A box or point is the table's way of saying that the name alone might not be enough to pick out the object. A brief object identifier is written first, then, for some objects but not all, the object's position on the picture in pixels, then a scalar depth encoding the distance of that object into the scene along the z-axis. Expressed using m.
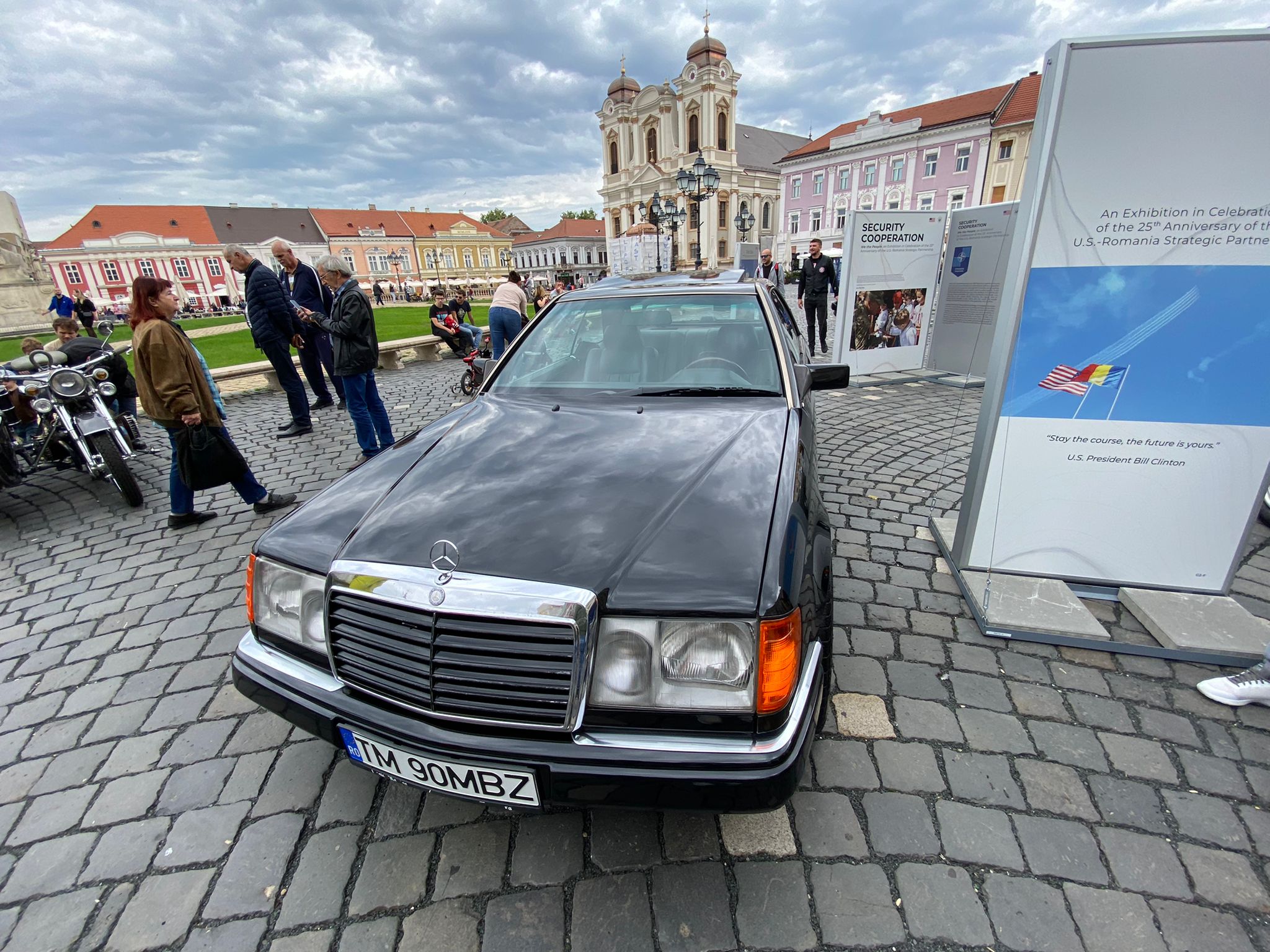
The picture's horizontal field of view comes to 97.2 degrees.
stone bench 9.68
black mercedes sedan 1.47
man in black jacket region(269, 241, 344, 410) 7.02
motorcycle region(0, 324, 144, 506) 4.85
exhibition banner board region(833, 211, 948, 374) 8.38
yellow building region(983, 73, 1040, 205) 42.66
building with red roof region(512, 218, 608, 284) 96.75
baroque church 67.19
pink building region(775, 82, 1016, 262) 46.41
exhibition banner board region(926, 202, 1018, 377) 8.25
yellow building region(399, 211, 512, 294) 96.00
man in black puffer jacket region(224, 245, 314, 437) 6.39
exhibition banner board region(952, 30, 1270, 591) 2.37
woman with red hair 3.88
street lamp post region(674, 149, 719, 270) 21.91
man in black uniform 10.39
